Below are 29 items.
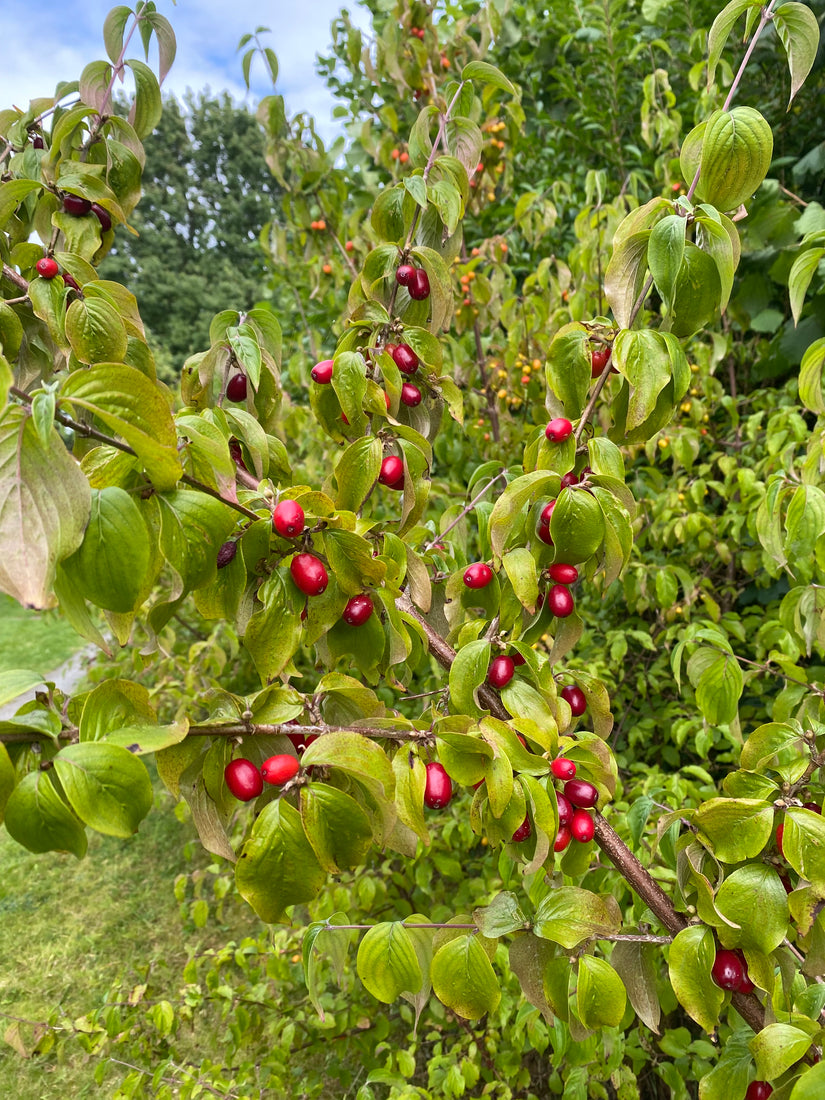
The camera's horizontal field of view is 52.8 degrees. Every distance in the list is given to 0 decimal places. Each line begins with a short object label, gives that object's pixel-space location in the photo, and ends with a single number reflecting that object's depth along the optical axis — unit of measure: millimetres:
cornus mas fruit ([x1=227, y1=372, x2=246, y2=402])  417
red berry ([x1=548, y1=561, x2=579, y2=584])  372
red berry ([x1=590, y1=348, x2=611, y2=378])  399
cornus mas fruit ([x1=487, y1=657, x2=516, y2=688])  371
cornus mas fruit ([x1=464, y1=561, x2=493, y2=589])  406
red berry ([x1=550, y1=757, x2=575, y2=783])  347
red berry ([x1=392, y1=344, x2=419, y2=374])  422
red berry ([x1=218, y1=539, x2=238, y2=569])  314
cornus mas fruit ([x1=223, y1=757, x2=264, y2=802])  282
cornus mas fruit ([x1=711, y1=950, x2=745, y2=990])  339
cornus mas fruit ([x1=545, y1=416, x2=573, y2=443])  375
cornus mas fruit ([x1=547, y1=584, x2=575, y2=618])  386
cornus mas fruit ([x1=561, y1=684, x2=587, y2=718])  415
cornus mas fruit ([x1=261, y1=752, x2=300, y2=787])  271
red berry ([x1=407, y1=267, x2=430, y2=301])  425
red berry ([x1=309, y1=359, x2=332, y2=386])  416
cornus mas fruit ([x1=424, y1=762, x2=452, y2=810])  304
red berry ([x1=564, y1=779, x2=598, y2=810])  352
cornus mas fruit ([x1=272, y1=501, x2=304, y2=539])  297
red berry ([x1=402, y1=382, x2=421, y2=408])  432
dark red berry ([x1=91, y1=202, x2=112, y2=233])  433
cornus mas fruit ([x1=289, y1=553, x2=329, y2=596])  311
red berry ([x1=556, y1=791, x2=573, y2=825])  352
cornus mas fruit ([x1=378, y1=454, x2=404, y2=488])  396
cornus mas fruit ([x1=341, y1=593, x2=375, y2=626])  342
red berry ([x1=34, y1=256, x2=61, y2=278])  380
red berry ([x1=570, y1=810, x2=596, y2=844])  359
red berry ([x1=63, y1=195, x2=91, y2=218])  421
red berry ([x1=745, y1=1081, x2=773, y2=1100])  359
